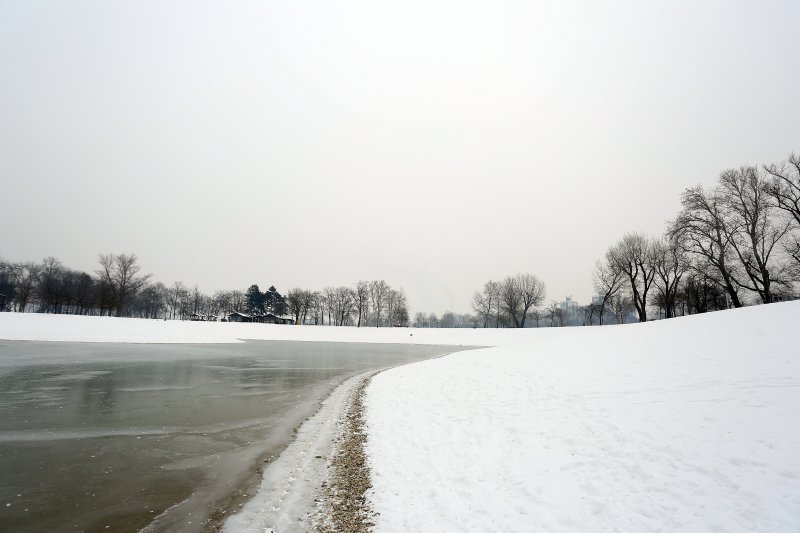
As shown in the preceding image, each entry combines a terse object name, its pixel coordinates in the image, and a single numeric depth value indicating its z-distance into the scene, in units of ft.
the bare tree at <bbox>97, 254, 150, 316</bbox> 273.95
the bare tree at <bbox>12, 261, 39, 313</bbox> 284.00
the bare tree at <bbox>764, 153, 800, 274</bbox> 97.30
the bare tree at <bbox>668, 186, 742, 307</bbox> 114.11
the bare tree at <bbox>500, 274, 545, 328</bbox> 309.01
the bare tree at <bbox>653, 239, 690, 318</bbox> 168.96
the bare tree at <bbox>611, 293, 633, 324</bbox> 249.34
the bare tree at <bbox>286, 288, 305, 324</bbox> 380.60
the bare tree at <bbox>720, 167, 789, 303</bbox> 105.70
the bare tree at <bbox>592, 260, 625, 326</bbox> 200.23
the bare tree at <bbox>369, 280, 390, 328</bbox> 378.53
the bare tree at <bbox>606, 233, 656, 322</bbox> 179.93
